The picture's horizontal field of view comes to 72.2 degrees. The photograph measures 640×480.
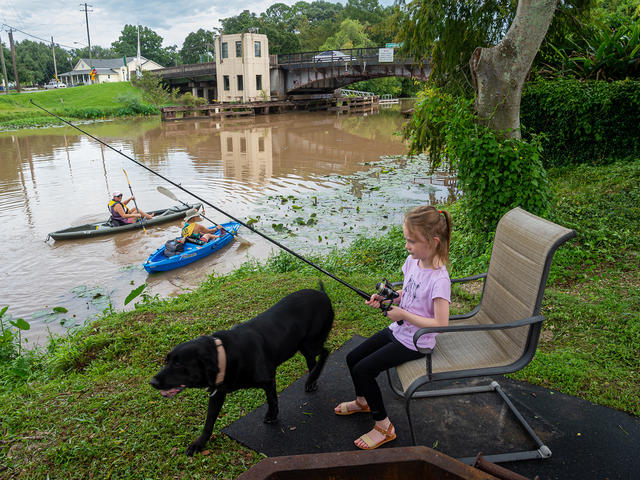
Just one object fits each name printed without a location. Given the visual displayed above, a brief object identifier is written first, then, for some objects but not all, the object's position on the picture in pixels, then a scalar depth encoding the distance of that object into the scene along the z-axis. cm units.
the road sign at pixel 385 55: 3387
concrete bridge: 3750
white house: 8437
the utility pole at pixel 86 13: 6538
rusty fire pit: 128
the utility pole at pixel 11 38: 4741
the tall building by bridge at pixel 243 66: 4441
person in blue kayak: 981
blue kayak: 898
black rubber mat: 271
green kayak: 1084
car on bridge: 4028
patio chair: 264
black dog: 254
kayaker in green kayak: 1123
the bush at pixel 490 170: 630
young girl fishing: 270
